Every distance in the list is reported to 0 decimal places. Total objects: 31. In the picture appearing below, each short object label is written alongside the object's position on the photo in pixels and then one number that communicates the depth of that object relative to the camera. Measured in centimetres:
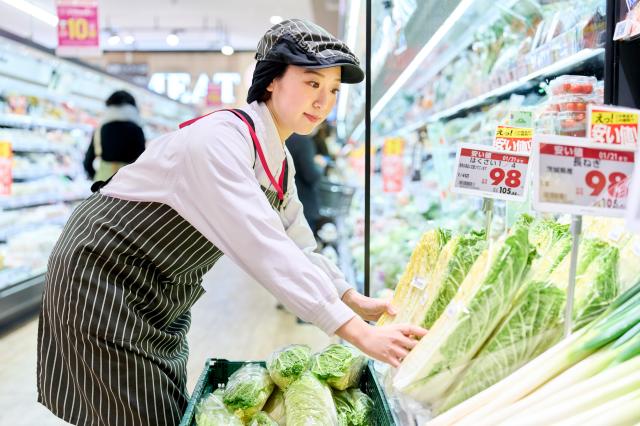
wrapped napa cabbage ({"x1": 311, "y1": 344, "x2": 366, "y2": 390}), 148
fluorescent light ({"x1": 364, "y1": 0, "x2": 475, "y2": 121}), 251
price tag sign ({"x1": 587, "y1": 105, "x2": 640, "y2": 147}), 92
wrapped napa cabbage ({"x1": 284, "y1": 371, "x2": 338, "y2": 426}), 131
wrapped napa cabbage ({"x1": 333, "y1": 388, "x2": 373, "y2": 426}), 138
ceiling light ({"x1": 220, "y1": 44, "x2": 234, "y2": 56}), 1522
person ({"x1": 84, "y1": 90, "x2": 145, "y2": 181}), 533
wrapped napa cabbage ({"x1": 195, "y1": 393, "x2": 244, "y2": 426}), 130
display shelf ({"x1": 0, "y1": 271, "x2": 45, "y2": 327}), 493
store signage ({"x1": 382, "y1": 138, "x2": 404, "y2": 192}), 457
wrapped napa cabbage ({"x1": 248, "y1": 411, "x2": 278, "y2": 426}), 139
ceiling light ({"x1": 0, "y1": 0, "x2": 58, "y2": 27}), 1145
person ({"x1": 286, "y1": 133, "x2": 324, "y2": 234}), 557
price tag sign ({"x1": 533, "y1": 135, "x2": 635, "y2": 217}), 83
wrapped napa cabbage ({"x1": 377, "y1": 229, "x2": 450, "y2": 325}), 125
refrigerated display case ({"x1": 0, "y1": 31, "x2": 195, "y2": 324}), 531
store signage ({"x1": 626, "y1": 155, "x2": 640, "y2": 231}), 71
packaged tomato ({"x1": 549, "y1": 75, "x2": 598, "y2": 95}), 166
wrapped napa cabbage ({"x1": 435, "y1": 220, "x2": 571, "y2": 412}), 94
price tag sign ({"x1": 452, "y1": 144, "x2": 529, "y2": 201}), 119
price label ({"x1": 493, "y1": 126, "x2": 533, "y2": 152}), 132
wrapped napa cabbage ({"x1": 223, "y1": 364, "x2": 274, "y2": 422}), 141
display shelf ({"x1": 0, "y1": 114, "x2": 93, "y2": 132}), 547
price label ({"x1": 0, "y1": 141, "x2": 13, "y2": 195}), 504
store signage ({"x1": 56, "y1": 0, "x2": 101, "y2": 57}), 883
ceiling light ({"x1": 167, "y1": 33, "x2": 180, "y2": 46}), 1413
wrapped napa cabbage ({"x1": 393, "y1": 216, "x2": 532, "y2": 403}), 94
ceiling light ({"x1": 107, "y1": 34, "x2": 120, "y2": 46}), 1449
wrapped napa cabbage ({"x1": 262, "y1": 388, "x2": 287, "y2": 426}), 148
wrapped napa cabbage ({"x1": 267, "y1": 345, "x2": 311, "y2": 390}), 148
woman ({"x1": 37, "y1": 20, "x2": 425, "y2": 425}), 144
